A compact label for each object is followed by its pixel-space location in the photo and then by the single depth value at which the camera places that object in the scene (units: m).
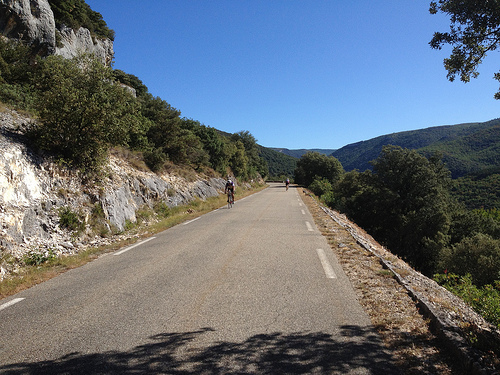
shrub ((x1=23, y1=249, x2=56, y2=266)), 6.38
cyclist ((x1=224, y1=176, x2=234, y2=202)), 18.83
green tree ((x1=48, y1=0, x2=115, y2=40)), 23.53
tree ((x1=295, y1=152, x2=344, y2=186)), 77.75
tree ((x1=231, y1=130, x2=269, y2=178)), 71.94
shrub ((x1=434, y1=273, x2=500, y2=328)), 4.13
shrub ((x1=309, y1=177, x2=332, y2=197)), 40.12
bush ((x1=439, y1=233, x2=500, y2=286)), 17.81
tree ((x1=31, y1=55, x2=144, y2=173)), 8.79
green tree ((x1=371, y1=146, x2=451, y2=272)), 29.98
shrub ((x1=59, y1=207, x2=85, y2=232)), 8.06
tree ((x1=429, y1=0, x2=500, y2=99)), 4.79
